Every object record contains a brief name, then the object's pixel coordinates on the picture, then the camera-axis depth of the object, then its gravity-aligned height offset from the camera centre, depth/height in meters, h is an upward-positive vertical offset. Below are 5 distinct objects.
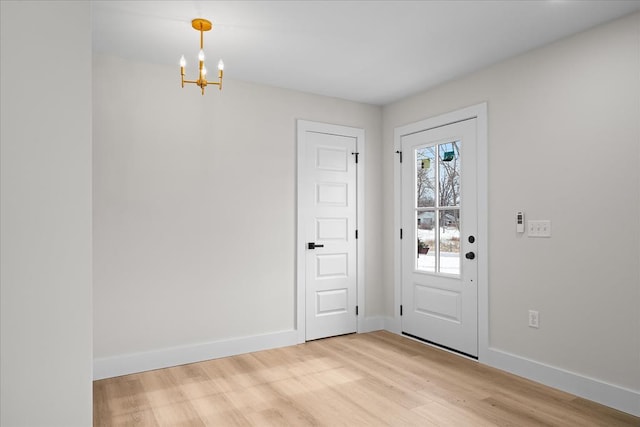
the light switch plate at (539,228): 2.93 -0.13
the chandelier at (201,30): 2.43 +1.25
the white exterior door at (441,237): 3.53 -0.25
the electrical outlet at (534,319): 2.98 -0.83
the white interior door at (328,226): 4.04 -0.16
